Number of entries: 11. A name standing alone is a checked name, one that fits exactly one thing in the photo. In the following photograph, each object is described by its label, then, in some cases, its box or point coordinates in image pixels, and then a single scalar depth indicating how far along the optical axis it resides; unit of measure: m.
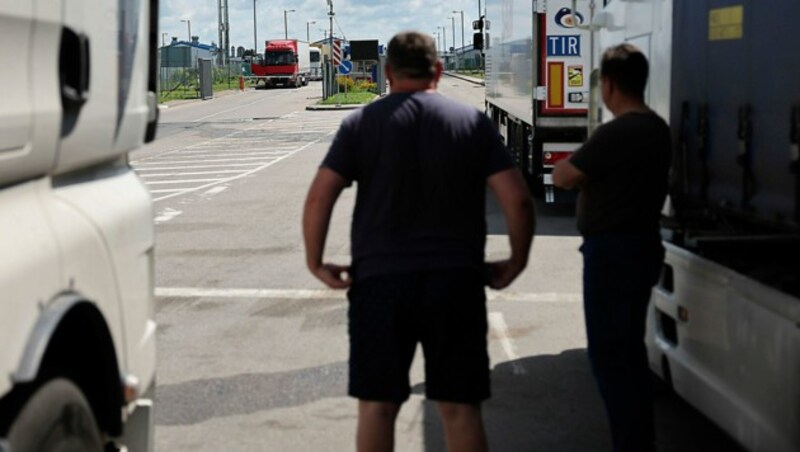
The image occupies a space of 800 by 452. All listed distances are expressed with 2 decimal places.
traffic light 29.45
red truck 91.25
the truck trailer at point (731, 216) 4.75
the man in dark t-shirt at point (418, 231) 4.70
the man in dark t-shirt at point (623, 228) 5.53
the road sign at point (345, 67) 55.93
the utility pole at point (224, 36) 93.31
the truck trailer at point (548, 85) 15.63
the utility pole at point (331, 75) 64.43
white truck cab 3.16
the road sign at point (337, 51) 62.18
